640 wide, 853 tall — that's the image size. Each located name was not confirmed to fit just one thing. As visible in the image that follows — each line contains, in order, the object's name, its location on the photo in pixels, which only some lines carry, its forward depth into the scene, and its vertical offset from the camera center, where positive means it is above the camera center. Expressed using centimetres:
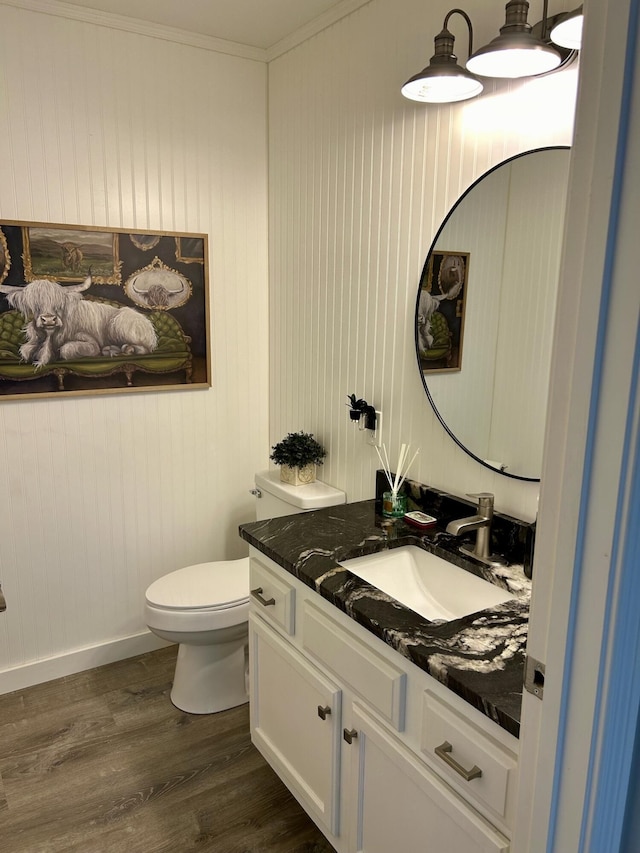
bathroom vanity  122 -84
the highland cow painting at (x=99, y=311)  241 -5
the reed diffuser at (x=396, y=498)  215 -63
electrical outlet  235 -48
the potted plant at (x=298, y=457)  260 -61
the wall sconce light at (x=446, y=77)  172 +60
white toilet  232 -112
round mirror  168 -1
